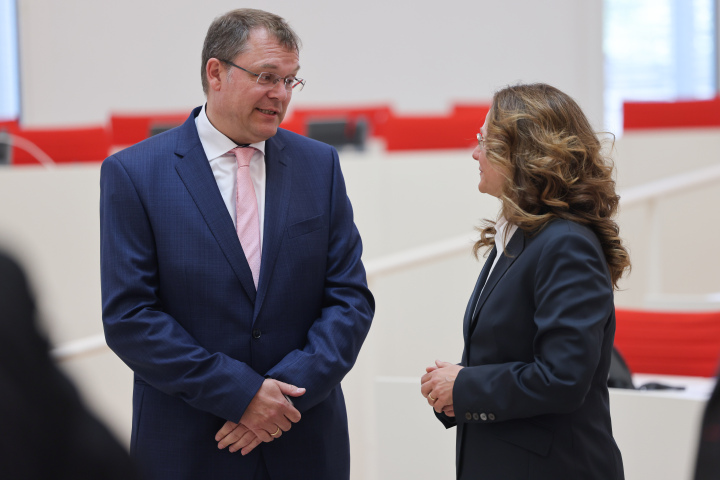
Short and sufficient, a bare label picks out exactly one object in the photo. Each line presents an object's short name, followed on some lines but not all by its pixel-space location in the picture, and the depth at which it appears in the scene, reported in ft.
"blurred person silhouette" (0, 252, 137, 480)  10.29
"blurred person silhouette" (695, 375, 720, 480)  12.04
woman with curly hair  15.65
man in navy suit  16.32
